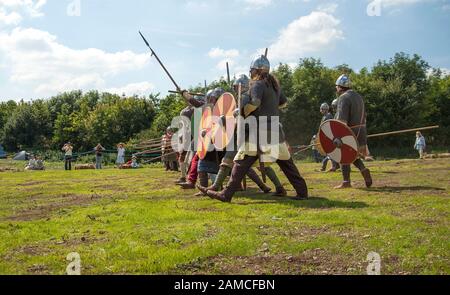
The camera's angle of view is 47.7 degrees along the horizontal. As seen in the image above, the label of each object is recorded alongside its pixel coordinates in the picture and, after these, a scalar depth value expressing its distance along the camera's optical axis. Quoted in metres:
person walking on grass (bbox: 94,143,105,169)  24.89
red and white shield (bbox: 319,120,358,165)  8.53
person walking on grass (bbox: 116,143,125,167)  25.81
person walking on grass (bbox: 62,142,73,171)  24.41
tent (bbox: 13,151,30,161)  42.74
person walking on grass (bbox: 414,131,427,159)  24.78
